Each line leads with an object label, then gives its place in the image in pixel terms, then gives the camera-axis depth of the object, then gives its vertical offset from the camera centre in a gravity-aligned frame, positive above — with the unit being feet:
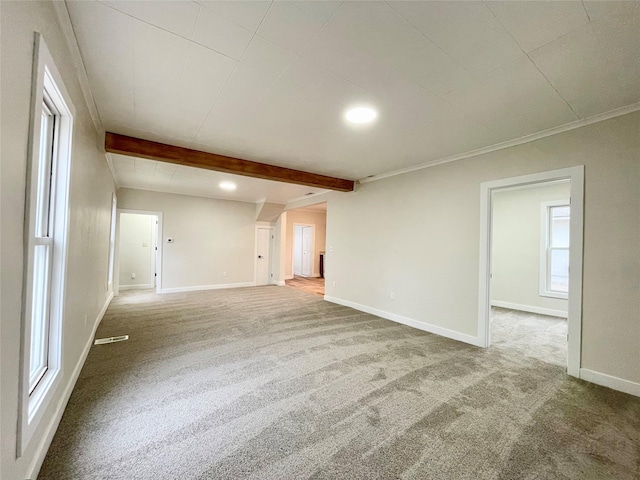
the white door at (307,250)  32.83 -1.19
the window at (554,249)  16.12 -0.01
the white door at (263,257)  25.77 -1.75
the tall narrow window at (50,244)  4.91 -0.25
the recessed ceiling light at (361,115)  7.72 +3.90
